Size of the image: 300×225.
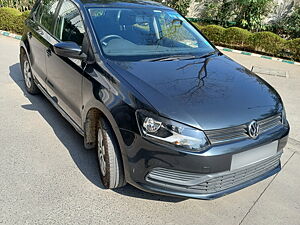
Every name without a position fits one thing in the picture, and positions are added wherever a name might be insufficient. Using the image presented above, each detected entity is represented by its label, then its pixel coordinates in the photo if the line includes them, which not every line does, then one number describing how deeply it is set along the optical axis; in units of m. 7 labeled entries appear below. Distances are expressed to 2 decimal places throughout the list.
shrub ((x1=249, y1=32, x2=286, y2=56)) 8.12
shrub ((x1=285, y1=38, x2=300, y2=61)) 7.73
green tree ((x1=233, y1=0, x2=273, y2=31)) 10.10
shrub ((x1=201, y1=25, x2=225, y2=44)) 9.13
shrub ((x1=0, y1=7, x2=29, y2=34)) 9.23
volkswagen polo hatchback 1.98
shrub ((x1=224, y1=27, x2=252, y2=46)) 8.74
